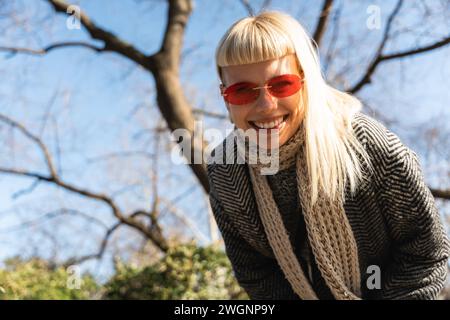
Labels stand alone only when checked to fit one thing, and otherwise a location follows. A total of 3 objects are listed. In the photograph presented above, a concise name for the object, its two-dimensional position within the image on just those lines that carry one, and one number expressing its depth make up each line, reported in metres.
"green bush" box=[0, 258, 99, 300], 3.38
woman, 2.07
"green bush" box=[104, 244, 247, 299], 3.73
